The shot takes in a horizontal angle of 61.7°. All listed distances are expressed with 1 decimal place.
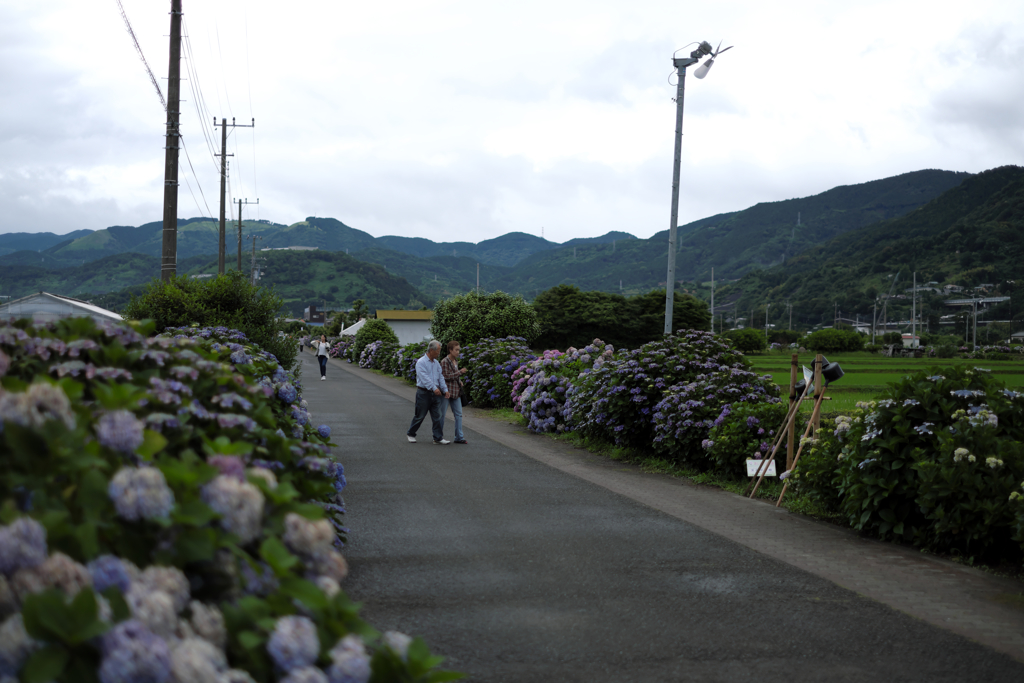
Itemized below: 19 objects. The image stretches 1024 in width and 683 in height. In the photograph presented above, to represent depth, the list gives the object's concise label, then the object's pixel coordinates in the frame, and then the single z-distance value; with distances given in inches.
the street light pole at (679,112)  721.0
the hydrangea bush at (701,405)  483.2
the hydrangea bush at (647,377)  540.1
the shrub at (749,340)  3454.2
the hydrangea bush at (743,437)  443.2
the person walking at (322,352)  1493.6
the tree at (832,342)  3823.8
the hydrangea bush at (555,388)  676.1
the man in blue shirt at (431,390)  601.3
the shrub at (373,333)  2216.2
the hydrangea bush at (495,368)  917.8
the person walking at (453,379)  619.5
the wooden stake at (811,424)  387.5
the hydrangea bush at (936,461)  281.7
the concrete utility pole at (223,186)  1452.8
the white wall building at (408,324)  2655.0
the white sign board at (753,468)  419.5
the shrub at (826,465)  354.9
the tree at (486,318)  1209.4
